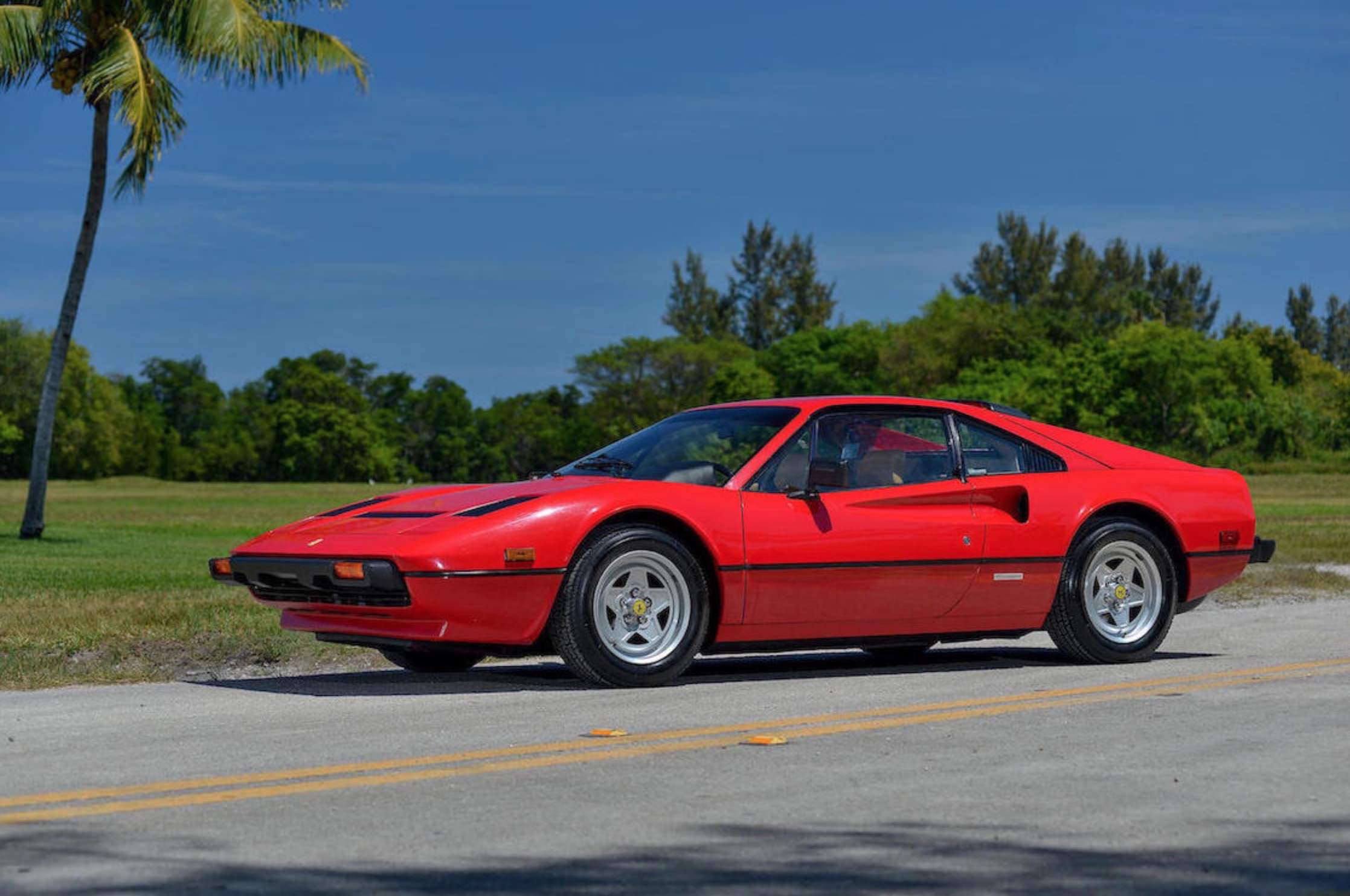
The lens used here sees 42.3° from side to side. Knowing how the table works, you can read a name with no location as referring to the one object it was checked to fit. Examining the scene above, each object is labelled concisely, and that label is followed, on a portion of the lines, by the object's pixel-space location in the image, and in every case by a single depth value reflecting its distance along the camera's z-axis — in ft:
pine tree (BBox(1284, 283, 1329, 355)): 502.79
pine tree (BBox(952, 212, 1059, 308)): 422.00
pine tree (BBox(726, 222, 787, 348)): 424.05
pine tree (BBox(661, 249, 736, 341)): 425.69
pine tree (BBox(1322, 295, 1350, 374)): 524.52
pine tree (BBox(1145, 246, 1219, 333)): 465.47
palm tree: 78.74
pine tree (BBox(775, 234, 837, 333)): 425.69
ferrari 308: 25.04
